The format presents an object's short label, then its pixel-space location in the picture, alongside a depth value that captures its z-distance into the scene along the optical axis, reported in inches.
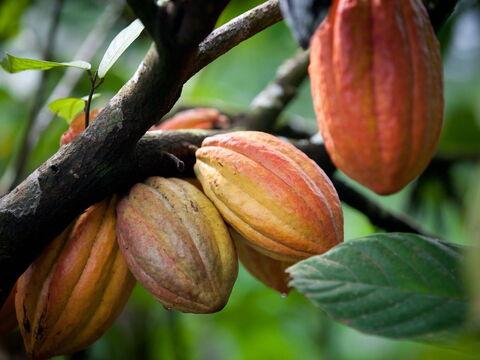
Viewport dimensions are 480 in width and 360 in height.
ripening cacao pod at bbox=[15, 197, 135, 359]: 33.9
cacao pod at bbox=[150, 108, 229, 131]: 47.3
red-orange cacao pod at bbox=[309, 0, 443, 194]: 25.8
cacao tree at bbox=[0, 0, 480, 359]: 25.8
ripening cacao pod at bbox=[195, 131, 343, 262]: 31.4
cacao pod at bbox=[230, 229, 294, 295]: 38.0
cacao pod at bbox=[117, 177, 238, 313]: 31.4
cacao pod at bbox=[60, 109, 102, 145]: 37.7
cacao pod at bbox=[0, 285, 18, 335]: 37.0
